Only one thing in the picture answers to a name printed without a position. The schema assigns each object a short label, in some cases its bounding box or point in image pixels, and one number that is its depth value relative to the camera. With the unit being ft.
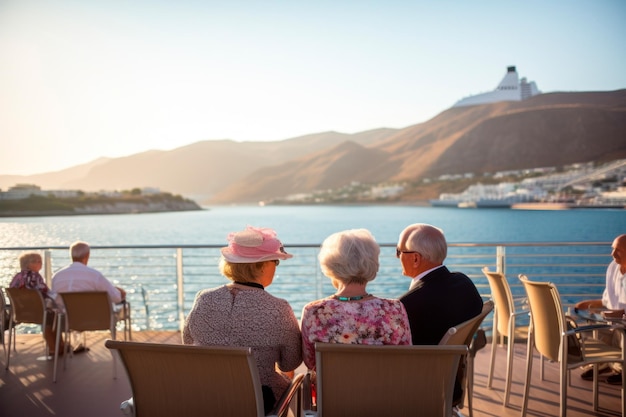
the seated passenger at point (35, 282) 13.26
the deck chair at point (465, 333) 5.98
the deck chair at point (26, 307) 12.84
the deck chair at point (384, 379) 5.00
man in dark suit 6.88
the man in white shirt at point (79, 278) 12.84
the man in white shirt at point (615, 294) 10.37
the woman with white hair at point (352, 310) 5.85
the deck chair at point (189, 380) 5.09
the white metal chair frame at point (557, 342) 8.66
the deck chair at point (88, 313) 11.94
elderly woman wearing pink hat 6.10
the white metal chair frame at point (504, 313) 10.51
